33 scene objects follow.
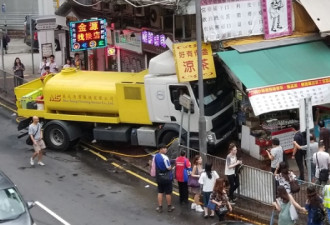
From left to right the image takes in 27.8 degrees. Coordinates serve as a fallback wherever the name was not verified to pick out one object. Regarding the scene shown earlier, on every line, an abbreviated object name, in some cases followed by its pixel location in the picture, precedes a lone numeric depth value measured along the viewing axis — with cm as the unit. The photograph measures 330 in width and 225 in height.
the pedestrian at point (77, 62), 2978
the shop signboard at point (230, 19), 2100
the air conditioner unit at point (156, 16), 2524
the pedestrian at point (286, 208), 1409
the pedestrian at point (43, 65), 2904
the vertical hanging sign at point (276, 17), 2189
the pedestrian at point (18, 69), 2988
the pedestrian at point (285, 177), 1543
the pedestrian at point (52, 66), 2905
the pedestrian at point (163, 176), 1684
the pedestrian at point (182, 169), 1717
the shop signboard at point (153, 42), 2538
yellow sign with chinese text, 2023
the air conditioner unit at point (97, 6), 2937
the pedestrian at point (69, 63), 2911
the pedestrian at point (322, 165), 1638
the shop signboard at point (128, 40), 2759
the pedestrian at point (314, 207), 1401
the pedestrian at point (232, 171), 1705
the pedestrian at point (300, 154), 1798
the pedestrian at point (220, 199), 1580
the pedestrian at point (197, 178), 1709
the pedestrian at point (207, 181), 1653
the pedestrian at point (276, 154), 1725
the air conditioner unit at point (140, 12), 2639
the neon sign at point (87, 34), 2566
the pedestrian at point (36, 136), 2042
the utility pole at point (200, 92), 1822
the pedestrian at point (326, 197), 1462
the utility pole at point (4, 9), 4475
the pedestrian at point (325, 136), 1881
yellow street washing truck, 2072
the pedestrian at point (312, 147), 1772
